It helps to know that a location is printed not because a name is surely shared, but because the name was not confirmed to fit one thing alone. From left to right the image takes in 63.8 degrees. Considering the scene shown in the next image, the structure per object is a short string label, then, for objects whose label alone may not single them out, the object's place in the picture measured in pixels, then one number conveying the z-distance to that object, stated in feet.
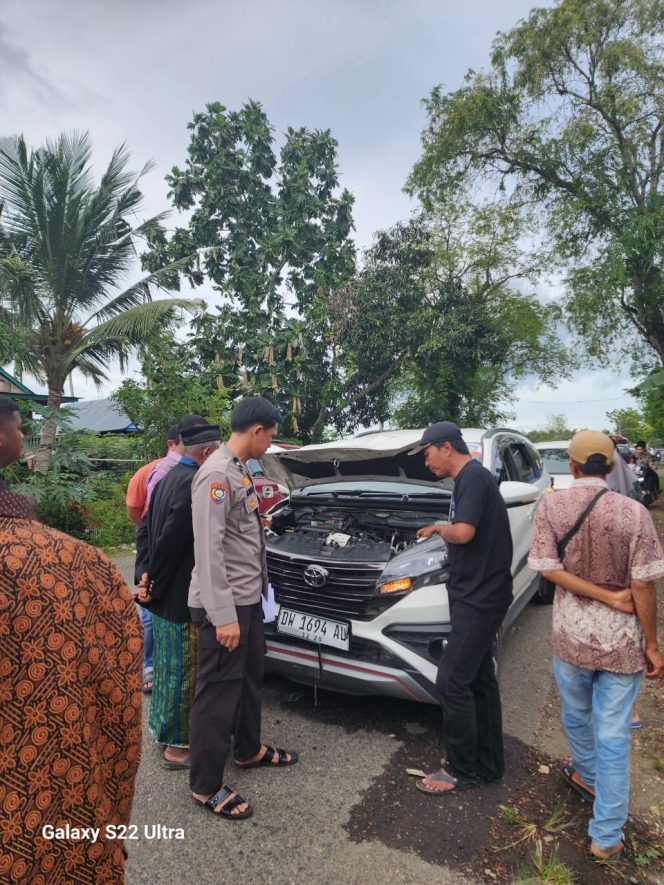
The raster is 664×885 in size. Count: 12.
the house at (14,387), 55.62
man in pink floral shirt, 7.07
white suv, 9.50
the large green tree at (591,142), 36.94
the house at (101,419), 75.66
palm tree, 36.27
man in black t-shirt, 8.44
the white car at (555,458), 33.53
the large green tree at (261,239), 55.77
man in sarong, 9.13
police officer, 7.75
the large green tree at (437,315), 55.21
